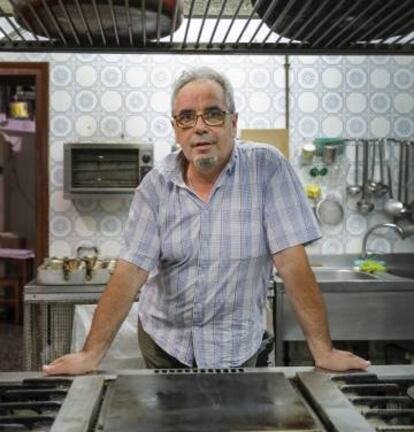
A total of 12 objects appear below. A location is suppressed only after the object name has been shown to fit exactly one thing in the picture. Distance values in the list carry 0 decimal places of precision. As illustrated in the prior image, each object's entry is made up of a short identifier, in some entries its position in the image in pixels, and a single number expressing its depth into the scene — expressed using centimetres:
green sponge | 348
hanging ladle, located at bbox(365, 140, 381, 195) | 361
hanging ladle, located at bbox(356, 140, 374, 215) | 362
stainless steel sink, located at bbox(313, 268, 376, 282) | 352
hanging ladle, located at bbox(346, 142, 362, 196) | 363
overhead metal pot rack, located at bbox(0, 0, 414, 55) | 99
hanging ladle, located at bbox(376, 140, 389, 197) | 362
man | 155
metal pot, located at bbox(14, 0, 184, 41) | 97
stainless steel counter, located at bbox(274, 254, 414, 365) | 311
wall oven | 332
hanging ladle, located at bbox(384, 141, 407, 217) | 361
